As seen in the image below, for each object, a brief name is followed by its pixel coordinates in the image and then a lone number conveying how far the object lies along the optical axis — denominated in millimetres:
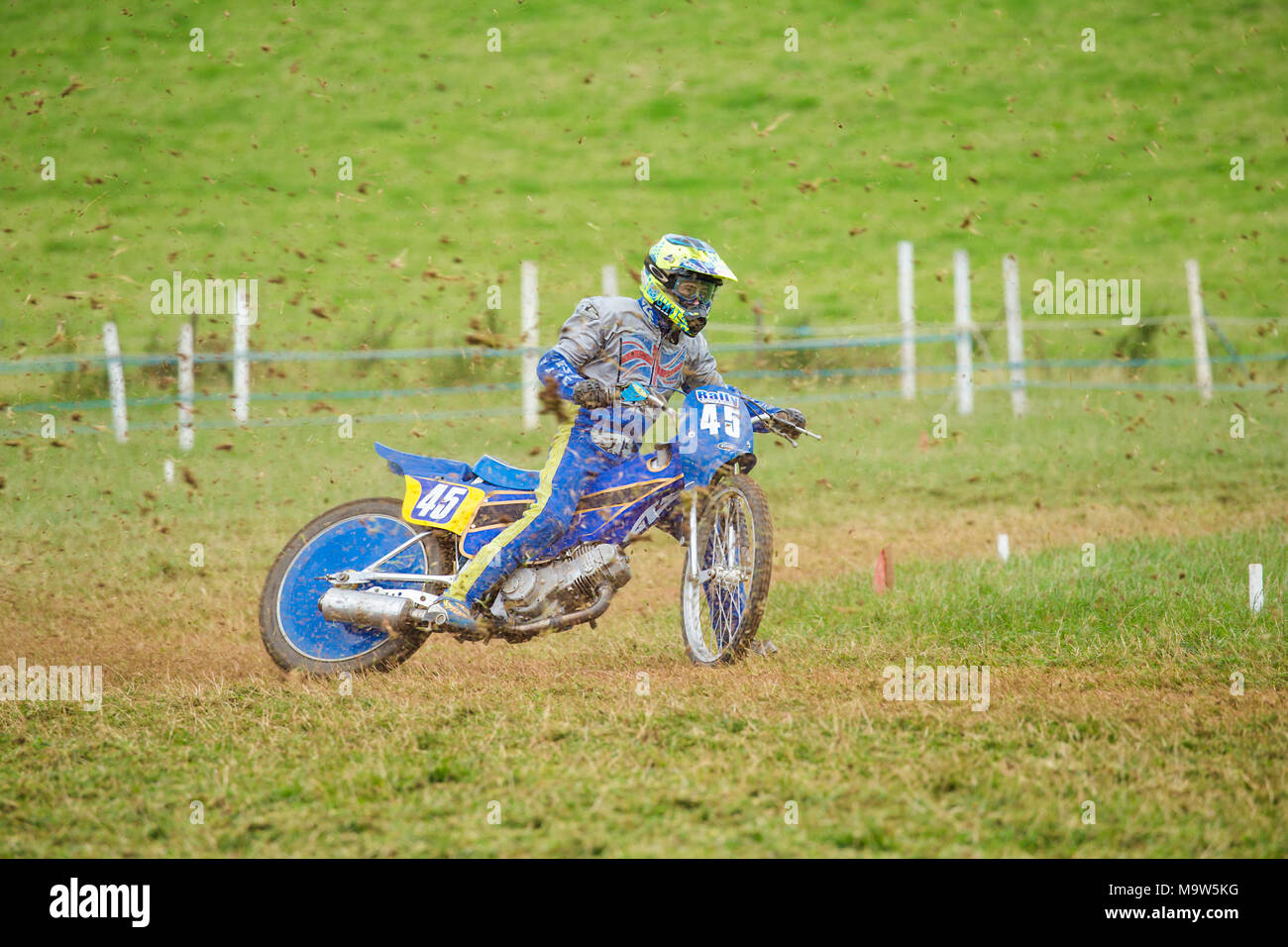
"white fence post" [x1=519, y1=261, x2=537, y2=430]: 15672
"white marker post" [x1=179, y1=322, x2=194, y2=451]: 14953
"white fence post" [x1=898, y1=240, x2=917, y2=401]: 17047
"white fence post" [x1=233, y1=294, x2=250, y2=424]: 14875
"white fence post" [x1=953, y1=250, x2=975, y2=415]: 17203
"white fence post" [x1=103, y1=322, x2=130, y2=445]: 14883
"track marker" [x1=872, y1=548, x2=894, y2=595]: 8164
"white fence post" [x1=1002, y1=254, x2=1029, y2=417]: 16967
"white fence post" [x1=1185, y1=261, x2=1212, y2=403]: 18078
